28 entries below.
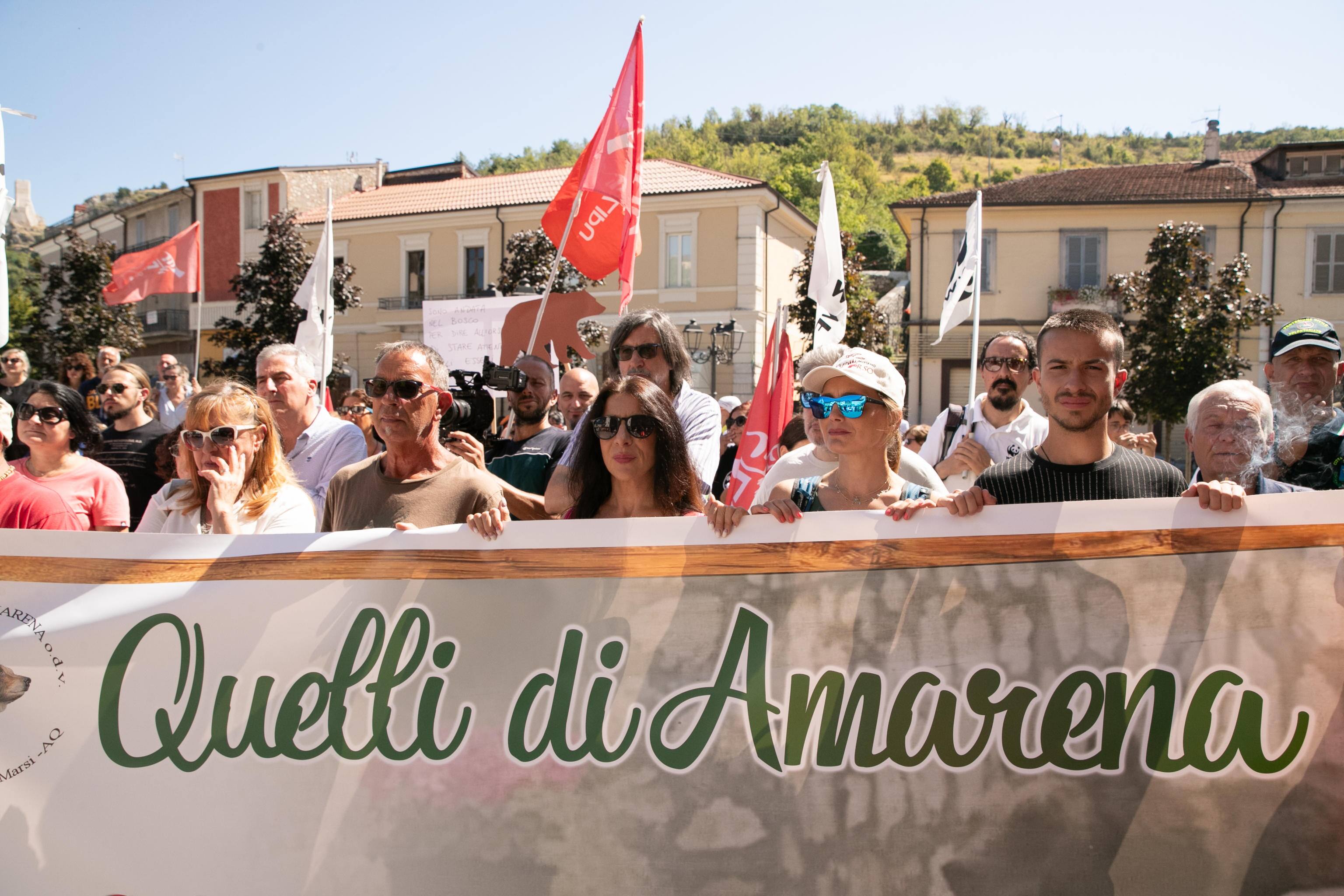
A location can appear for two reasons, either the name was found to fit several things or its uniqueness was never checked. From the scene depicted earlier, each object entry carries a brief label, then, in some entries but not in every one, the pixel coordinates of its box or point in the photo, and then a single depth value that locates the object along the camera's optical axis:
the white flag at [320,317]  8.93
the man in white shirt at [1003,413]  4.52
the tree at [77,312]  26.08
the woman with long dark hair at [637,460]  3.01
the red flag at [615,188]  5.84
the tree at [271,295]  24.62
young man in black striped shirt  2.72
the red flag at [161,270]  15.04
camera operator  3.55
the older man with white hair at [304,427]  4.20
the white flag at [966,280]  8.23
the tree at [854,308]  23.25
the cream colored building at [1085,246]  26.83
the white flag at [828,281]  7.12
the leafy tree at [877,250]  67.62
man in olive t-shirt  3.07
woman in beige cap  2.89
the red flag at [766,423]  4.81
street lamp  26.78
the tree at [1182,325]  21.78
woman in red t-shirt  3.87
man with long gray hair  3.95
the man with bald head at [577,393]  4.77
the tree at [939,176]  107.81
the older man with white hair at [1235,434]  2.94
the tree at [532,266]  24.17
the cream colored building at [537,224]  29.28
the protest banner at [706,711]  2.31
